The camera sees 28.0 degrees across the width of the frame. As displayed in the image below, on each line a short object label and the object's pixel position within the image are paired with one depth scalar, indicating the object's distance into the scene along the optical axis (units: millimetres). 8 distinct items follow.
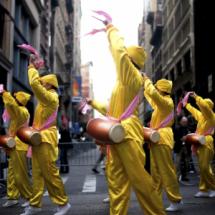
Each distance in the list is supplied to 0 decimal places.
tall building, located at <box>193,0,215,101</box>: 29125
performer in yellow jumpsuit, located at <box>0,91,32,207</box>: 7691
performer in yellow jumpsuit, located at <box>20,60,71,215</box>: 6488
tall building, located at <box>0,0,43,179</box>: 21266
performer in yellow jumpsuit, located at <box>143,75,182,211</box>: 6938
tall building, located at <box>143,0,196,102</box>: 38059
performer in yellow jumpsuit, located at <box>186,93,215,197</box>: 8578
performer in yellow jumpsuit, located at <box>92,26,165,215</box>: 4793
